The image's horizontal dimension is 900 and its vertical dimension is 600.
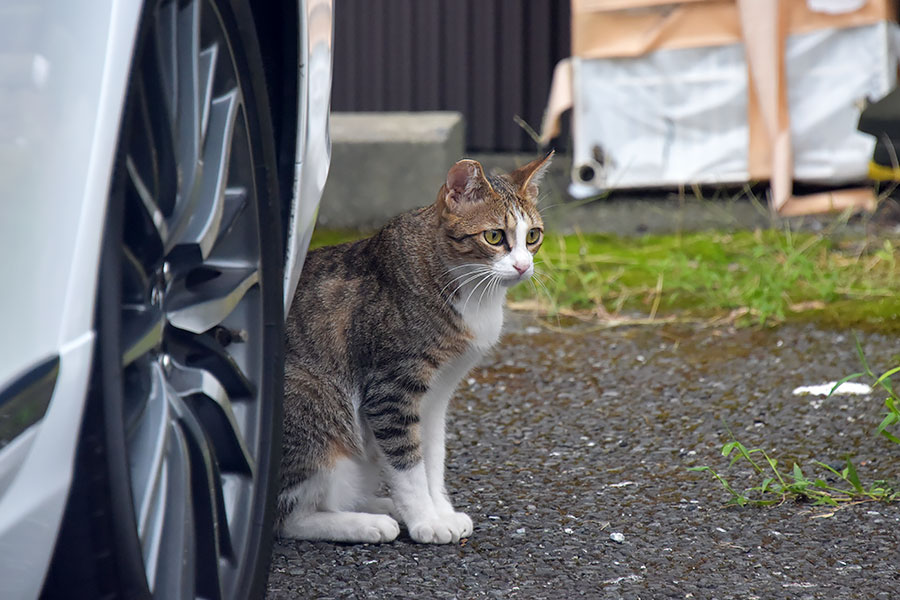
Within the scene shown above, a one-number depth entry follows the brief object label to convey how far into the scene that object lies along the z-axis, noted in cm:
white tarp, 525
